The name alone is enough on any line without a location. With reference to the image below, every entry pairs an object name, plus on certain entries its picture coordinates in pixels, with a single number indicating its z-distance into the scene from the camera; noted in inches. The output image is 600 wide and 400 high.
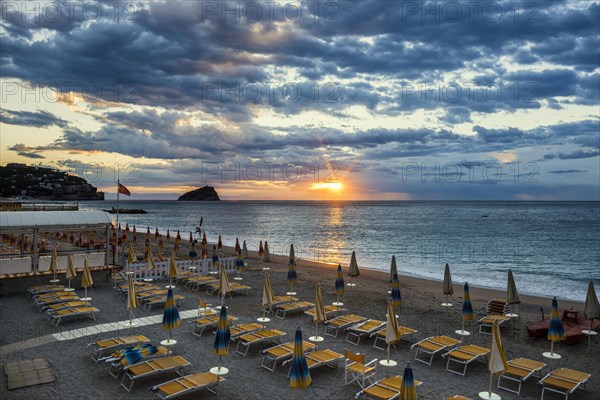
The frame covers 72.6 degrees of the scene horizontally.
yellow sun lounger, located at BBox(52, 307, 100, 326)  564.8
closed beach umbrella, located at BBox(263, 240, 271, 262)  1040.8
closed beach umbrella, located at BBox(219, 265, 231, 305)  612.1
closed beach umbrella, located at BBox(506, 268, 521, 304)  619.5
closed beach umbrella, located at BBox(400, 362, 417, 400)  291.0
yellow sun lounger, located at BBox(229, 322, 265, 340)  503.5
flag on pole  978.0
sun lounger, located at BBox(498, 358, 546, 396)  394.9
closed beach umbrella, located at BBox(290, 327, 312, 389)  324.5
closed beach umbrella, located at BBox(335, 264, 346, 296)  671.8
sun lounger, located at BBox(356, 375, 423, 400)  351.3
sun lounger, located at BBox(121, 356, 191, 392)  380.5
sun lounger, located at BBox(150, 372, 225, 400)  349.4
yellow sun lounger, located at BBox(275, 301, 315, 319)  640.4
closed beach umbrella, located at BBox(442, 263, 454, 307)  679.7
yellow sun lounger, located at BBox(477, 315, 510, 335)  592.1
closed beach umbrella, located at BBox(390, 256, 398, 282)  717.0
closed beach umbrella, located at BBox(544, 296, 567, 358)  457.1
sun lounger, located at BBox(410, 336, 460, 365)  463.8
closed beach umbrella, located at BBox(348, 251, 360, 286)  823.7
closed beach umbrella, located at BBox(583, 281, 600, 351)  541.6
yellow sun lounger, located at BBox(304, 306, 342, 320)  620.5
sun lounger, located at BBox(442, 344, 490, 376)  434.9
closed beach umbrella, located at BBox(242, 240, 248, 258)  1003.1
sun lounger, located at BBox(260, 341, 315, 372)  433.1
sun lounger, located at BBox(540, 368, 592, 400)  377.4
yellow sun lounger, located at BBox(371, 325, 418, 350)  522.3
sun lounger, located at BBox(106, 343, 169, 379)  399.5
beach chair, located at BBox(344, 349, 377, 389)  380.8
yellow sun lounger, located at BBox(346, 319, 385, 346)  525.7
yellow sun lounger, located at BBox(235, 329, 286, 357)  479.5
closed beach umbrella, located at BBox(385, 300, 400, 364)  399.2
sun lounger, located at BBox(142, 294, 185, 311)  656.3
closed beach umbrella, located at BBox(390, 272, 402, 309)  633.0
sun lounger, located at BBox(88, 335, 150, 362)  444.5
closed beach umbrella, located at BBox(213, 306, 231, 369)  370.9
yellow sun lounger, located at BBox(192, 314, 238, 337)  536.4
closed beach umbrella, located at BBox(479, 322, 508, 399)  347.6
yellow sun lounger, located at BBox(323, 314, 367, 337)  558.3
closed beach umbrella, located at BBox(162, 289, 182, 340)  433.1
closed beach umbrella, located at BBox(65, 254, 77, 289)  702.3
